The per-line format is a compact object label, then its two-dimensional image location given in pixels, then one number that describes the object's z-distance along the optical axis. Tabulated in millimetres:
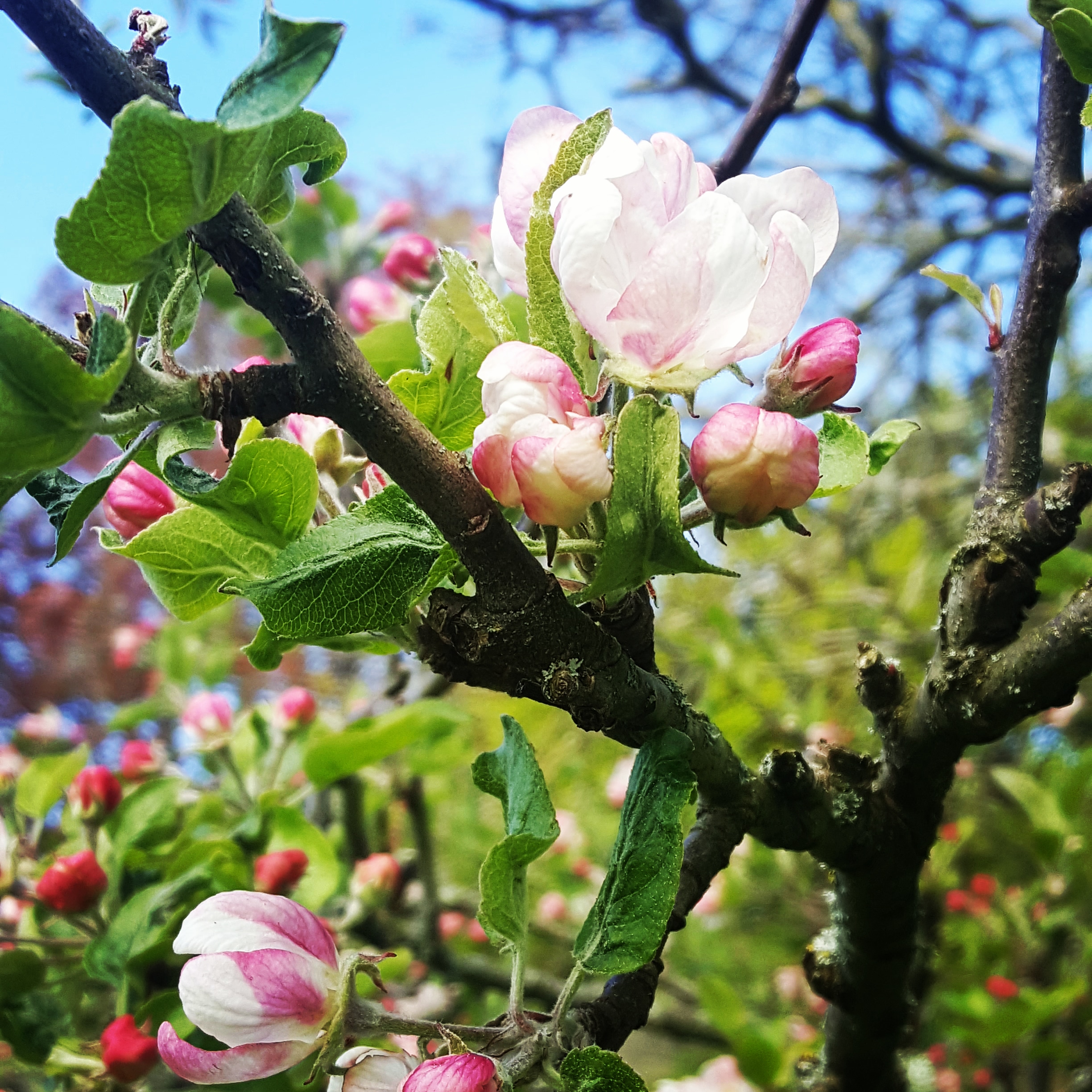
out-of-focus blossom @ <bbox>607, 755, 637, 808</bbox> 1347
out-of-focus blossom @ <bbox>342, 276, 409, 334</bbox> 377
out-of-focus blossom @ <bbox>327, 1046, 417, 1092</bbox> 154
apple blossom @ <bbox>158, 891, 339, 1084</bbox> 149
